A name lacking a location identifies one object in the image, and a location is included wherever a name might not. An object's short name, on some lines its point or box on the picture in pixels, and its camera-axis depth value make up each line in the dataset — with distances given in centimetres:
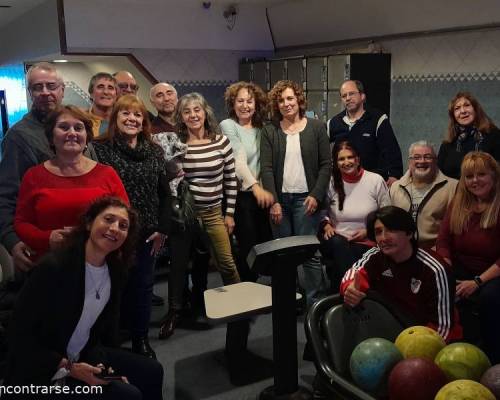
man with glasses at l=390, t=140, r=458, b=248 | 319
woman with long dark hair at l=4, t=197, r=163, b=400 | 189
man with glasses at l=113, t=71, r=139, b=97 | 373
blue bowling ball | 191
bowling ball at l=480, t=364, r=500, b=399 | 176
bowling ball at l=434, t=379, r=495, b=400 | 166
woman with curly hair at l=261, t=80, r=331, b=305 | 342
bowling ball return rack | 206
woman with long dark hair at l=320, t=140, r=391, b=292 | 334
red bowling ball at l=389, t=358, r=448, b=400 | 176
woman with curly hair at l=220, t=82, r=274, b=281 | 344
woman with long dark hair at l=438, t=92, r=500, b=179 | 339
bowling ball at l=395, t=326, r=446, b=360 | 197
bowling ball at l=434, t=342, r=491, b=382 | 186
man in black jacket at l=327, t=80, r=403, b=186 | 371
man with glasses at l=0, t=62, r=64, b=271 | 241
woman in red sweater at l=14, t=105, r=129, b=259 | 231
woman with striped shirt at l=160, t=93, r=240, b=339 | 321
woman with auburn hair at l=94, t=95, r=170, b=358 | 276
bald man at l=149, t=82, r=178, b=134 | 350
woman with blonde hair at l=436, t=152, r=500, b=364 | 276
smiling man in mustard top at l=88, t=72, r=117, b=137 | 337
